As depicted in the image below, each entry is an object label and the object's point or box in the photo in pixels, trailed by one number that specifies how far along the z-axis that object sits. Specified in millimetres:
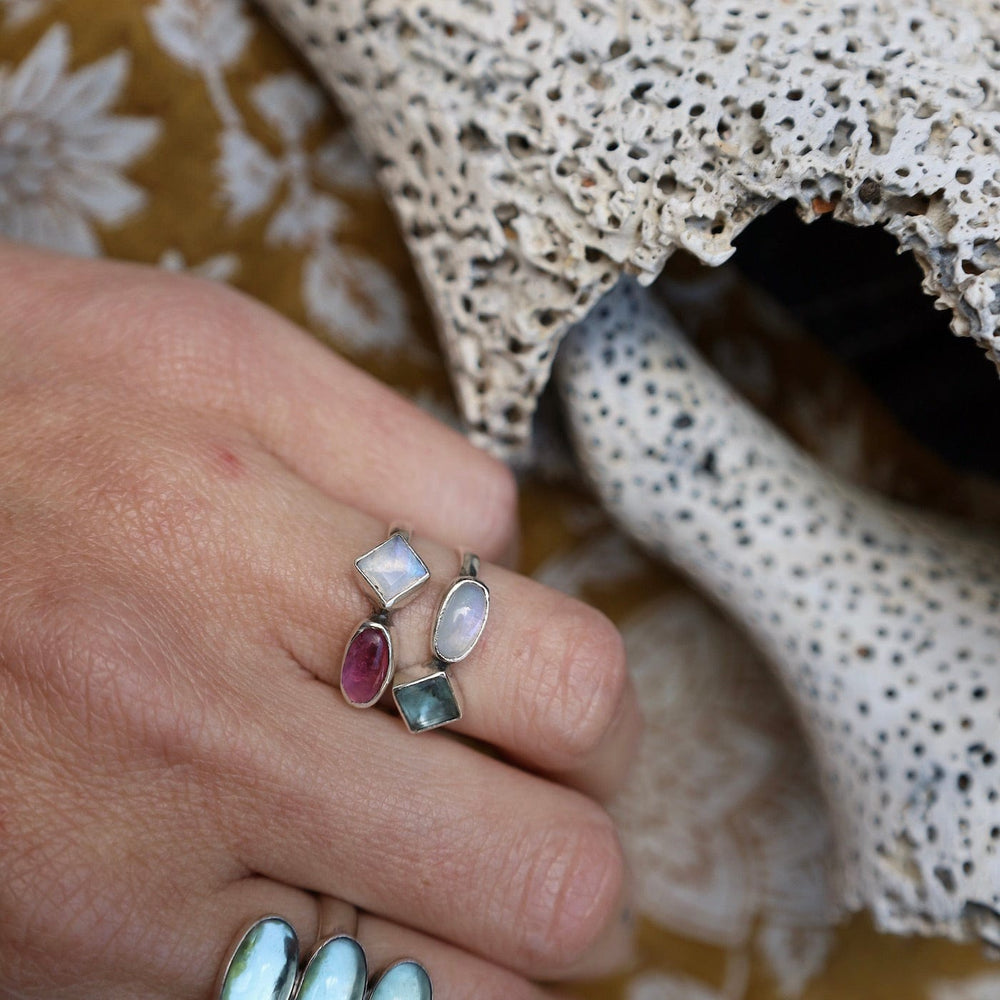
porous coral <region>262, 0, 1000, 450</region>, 230
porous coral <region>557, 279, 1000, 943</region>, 247
